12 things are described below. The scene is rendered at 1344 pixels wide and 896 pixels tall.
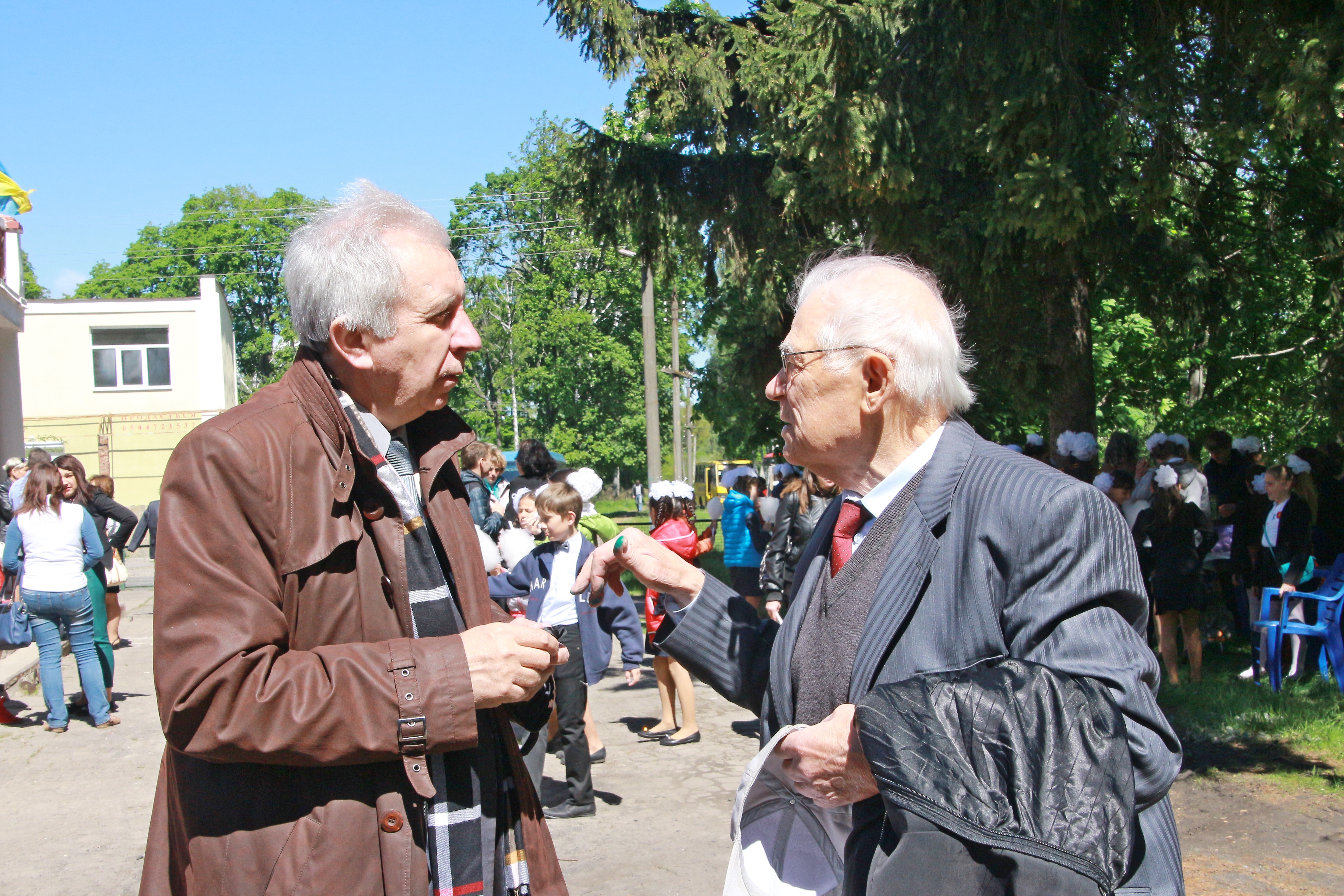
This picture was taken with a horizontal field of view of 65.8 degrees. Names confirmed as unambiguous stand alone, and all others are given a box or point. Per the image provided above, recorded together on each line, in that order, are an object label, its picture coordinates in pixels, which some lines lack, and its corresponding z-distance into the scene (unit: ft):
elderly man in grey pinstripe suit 5.30
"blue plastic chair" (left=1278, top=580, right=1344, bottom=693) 24.48
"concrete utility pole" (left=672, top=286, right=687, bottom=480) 119.75
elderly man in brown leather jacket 5.15
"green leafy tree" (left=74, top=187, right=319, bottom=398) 202.39
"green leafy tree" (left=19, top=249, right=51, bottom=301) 212.23
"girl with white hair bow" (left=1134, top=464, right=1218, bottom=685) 26.66
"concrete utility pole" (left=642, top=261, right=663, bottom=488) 79.97
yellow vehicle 133.90
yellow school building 112.06
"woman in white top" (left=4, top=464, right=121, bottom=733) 24.18
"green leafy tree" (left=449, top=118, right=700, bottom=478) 154.10
